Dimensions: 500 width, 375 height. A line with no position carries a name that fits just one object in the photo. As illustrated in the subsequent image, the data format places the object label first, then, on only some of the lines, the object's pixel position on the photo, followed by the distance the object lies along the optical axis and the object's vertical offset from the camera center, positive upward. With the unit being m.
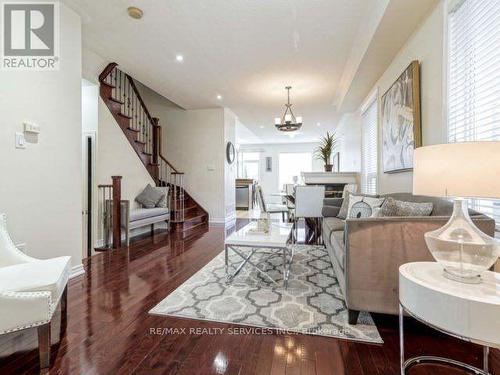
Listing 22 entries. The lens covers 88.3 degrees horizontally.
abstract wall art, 2.57 +0.77
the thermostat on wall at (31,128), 2.29 +0.54
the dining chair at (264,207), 4.52 -0.39
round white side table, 0.93 -0.46
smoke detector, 2.72 +1.88
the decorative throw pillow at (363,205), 2.65 -0.19
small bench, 4.00 -0.51
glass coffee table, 2.42 -0.52
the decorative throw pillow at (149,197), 4.96 -0.18
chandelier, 5.00 +1.22
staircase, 4.49 +0.95
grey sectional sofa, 1.65 -0.44
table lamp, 1.03 -0.01
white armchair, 1.33 -0.57
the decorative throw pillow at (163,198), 5.11 -0.21
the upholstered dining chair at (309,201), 4.81 -0.26
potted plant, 6.00 +0.81
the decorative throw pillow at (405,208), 2.01 -0.17
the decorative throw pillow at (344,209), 3.39 -0.29
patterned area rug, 1.80 -0.96
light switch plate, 2.23 +0.41
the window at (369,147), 4.37 +0.73
